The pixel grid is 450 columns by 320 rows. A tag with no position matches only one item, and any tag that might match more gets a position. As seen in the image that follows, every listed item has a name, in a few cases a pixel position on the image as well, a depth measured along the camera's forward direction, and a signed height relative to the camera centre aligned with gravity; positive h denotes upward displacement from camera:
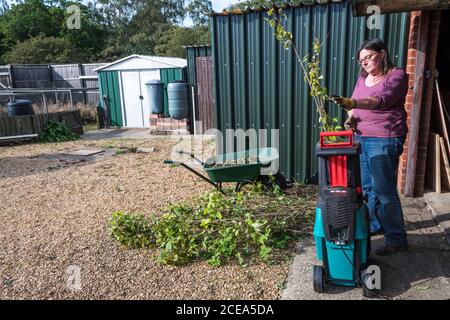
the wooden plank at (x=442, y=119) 4.14 -0.36
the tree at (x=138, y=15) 36.31 +8.31
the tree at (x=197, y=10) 37.78 +8.87
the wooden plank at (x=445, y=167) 4.14 -0.91
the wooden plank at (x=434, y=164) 4.18 -0.90
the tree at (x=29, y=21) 25.09 +5.60
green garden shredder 2.30 -0.80
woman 2.57 -0.28
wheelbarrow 4.13 -0.86
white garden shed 11.67 +0.38
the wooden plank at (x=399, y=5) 3.00 +0.70
